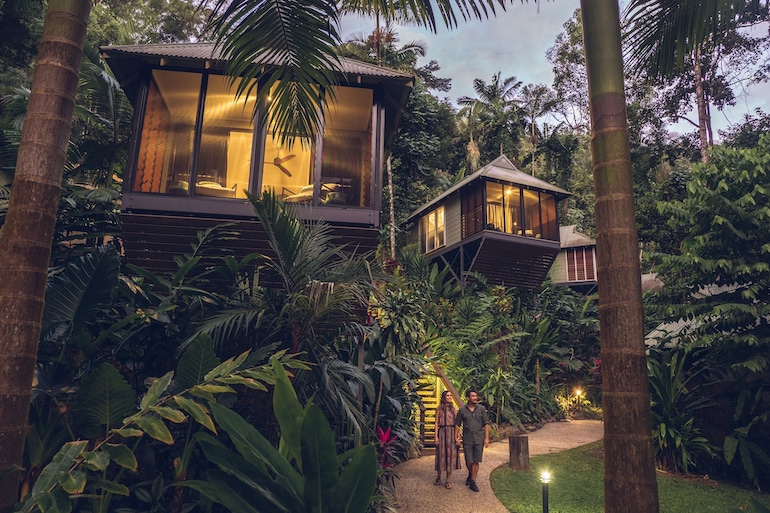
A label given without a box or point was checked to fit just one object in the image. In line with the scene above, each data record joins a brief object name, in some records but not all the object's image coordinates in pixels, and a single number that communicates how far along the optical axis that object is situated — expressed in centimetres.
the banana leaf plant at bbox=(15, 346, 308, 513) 228
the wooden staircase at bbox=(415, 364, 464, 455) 1062
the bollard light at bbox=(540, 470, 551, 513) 542
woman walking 779
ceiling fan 850
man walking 760
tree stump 898
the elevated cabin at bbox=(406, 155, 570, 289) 1755
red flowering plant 624
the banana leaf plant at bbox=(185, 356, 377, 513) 178
